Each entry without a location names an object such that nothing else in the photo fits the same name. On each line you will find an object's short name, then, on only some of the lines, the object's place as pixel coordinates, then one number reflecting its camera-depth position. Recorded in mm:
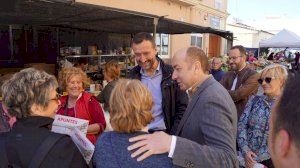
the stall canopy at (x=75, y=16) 3155
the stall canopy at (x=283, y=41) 12332
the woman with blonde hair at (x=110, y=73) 3357
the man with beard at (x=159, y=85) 2321
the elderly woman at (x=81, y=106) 2370
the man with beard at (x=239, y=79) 3190
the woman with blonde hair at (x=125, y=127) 1195
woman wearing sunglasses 2344
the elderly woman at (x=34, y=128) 1253
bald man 1190
